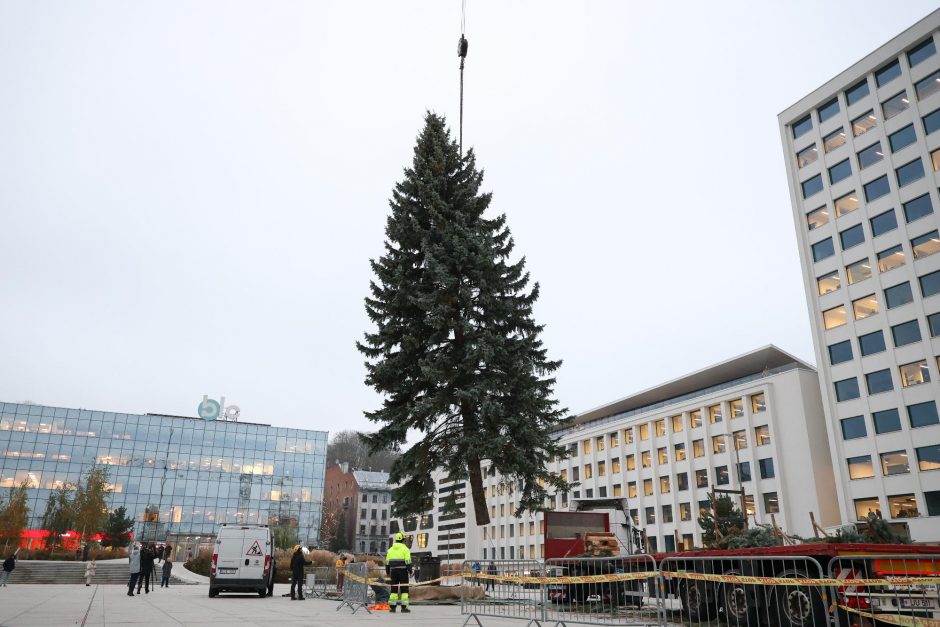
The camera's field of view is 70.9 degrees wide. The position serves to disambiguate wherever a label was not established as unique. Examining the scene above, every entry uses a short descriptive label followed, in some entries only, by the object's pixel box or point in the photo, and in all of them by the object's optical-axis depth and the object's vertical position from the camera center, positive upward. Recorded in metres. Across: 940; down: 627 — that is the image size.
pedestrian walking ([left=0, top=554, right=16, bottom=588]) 29.06 -1.89
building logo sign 96.38 +16.03
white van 22.83 -1.26
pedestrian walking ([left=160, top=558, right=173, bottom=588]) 36.31 -2.68
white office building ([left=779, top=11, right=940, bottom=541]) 46.84 +19.30
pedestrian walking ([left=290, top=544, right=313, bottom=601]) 22.41 -1.51
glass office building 86.62 +7.46
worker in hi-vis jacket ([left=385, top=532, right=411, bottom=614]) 16.59 -1.06
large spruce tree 23.61 +6.09
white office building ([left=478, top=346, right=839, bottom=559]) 56.16 +7.51
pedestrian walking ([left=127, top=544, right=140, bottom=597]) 23.94 -1.66
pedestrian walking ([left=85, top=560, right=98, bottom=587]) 36.28 -2.52
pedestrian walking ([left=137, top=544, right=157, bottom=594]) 25.73 -1.55
